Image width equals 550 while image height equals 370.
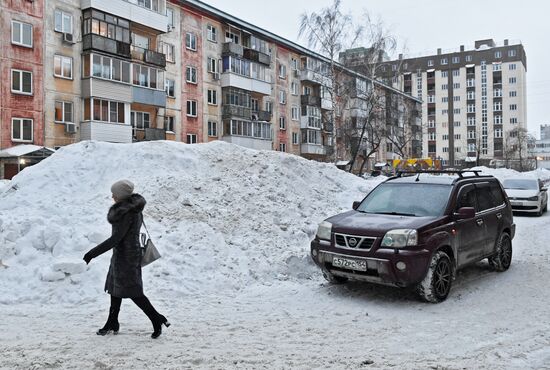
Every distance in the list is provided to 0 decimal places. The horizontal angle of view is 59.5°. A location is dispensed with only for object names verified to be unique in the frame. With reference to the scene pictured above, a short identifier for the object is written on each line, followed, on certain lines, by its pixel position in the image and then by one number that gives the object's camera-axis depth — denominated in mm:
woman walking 4855
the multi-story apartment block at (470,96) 96000
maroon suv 6145
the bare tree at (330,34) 32906
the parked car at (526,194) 17922
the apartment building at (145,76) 25594
